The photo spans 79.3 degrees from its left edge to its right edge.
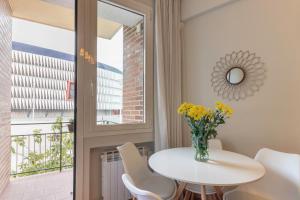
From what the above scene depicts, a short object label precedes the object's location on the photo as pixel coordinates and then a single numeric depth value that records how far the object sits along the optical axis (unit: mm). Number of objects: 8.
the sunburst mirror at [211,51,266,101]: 1981
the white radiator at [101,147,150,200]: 1968
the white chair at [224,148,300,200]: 1360
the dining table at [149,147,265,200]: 1113
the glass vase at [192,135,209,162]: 1430
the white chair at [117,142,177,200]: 1599
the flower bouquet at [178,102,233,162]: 1395
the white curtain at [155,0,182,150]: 2312
